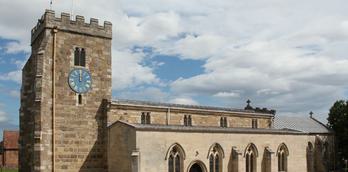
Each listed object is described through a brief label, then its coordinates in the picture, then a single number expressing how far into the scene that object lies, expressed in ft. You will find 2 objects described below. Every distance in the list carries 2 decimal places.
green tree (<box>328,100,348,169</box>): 197.88
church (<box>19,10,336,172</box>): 116.67
